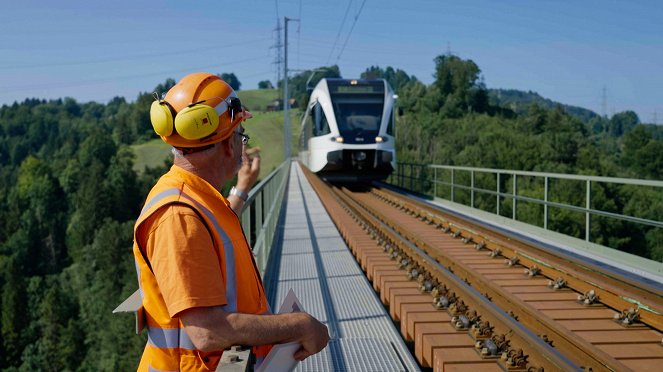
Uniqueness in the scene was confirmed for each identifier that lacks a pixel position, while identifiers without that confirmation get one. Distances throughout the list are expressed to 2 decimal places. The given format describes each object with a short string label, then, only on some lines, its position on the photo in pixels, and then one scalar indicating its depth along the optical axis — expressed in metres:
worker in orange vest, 1.91
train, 19.55
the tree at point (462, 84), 137.25
